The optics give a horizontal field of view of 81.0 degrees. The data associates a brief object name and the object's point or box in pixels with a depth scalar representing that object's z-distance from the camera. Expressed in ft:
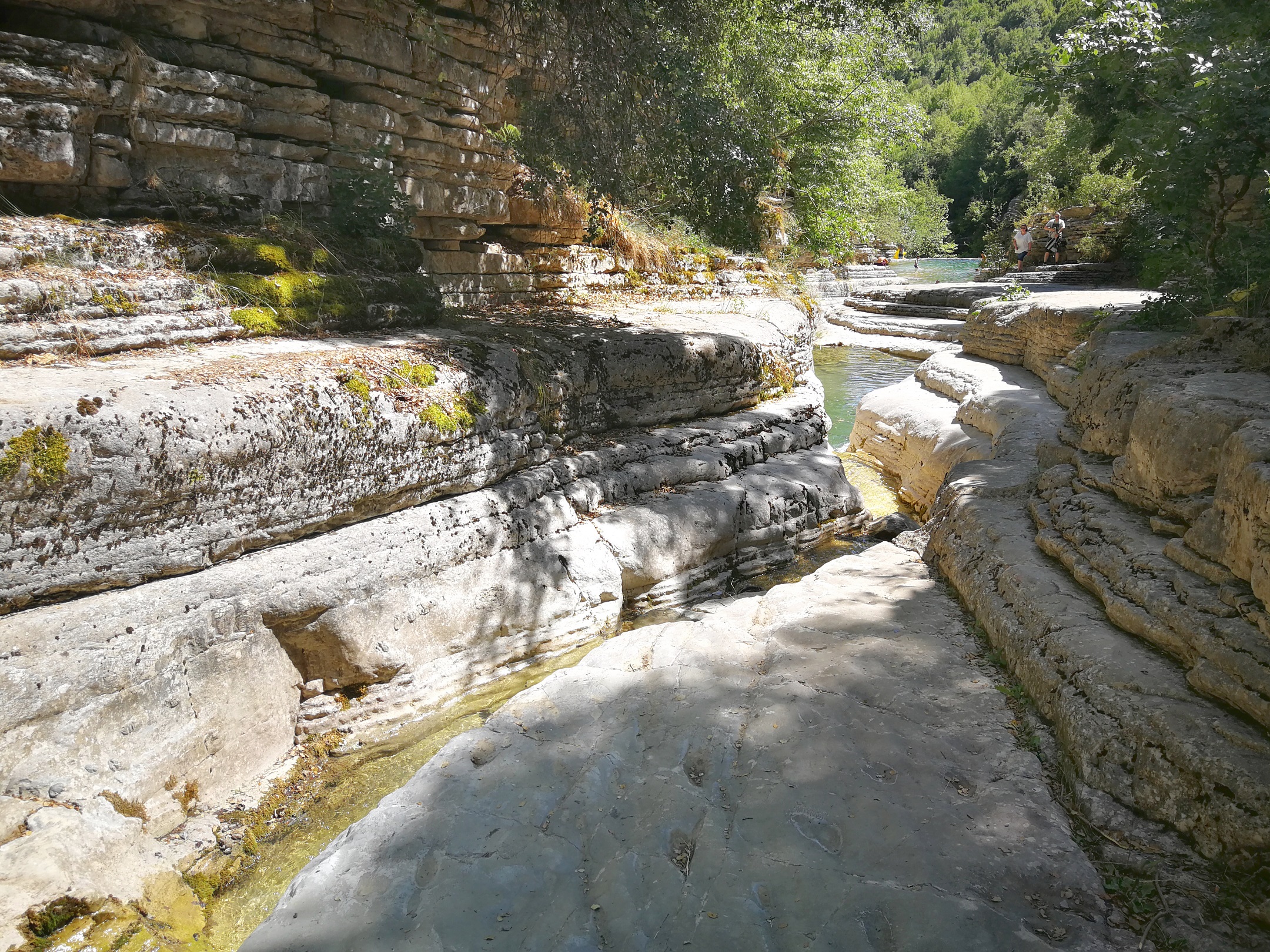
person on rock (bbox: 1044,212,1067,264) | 56.44
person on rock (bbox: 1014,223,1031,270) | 58.95
